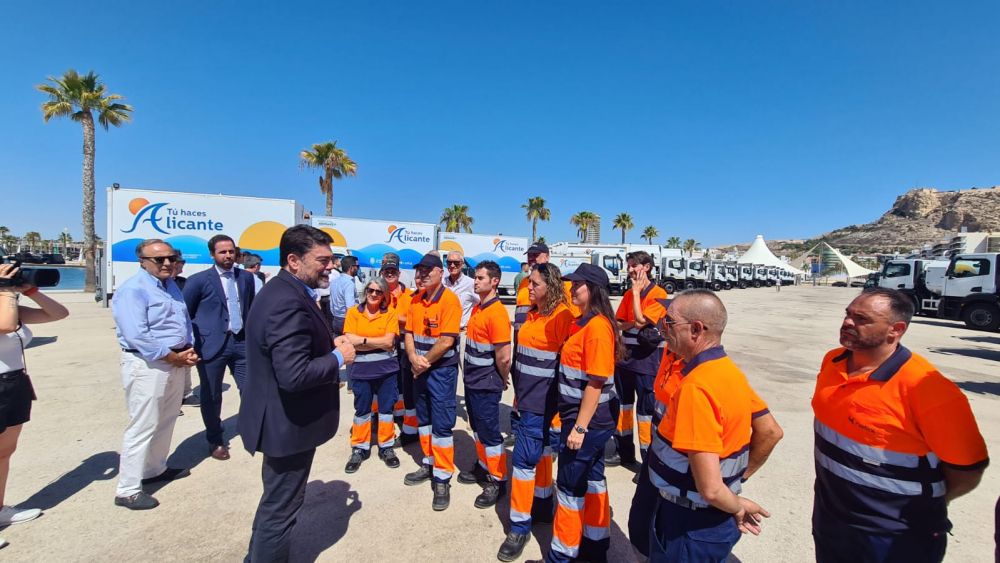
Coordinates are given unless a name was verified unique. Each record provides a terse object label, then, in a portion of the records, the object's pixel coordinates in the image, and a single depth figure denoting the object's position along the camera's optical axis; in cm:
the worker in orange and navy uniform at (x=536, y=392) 270
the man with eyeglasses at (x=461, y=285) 476
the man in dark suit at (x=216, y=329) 392
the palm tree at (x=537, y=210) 4725
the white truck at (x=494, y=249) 1814
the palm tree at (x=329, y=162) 2375
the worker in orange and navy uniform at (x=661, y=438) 172
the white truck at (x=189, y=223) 1060
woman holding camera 260
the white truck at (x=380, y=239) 1502
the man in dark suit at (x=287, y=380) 207
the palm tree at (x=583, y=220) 5228
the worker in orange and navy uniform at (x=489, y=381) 329
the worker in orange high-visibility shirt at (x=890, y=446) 148
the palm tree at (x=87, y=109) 1720
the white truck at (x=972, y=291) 1340
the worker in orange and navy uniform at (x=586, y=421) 240
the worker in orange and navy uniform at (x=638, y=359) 384
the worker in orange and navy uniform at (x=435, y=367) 329
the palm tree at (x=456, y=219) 4591
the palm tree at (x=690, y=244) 9019
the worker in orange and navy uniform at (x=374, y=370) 378
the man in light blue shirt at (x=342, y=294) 578
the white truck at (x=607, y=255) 2472
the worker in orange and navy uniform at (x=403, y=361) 422
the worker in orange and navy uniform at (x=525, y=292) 397
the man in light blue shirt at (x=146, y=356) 310
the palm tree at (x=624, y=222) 5822
